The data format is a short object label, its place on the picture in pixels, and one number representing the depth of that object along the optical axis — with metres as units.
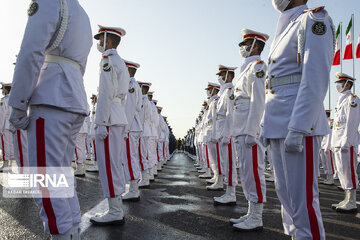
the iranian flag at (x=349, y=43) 16.98
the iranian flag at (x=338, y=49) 17.06
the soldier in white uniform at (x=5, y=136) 9.30
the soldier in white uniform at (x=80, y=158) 9.18
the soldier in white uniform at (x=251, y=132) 4.17
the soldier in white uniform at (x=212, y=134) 7.76
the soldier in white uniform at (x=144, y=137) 7.91
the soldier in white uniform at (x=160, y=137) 14.67
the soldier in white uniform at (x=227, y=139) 5.75
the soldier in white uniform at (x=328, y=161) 9.98
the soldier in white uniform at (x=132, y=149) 6.00
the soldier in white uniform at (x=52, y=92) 2.31
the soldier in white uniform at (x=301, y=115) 2.33
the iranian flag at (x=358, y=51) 14.78
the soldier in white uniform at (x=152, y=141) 9.08
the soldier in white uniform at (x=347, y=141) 5.73
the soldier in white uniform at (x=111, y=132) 4.17
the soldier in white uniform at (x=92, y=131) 10.64
